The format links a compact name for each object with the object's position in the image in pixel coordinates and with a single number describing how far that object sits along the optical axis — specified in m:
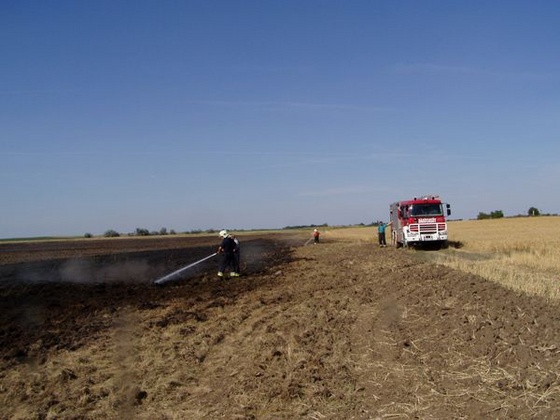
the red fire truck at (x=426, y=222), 31.69
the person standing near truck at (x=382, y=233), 36.95
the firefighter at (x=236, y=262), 20.42
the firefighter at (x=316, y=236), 49.89
